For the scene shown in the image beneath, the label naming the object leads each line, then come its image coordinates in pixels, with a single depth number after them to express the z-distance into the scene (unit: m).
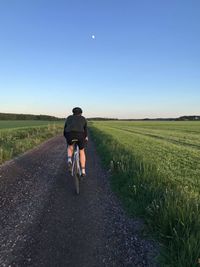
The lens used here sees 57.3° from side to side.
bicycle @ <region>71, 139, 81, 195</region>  5.72
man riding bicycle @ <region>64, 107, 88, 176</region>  6.02
